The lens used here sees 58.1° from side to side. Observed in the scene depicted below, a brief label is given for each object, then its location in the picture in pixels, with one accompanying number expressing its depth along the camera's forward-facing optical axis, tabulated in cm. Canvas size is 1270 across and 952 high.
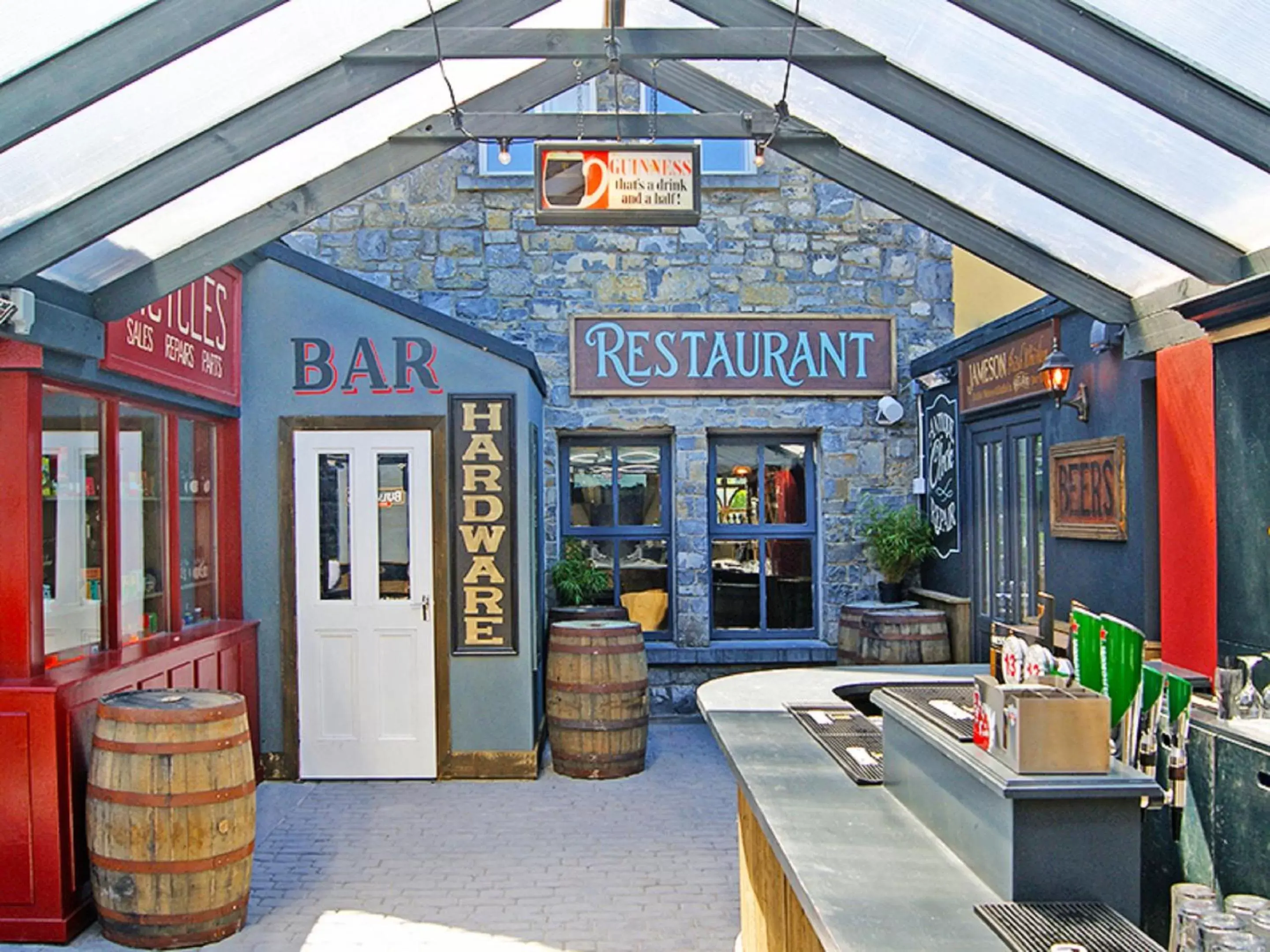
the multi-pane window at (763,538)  844
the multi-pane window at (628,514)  839
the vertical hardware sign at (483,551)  651
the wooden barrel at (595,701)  650
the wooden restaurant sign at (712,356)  819
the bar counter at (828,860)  212
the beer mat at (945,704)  271
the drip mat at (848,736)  327
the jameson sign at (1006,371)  627
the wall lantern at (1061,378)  576
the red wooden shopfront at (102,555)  424
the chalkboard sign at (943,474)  768
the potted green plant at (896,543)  790
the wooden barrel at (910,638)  694
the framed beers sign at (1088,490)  543
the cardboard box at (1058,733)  226
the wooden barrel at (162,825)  415
